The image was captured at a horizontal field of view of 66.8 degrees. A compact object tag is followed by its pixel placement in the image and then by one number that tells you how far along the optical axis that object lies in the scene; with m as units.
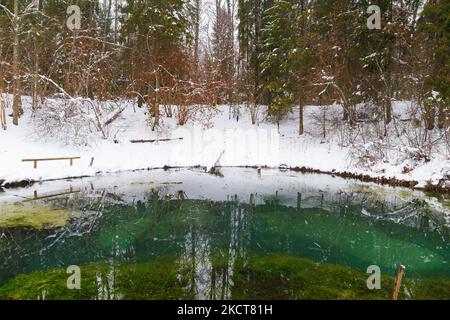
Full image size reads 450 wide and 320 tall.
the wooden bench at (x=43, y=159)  15.15
